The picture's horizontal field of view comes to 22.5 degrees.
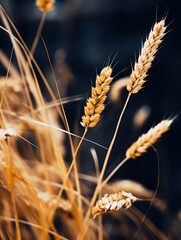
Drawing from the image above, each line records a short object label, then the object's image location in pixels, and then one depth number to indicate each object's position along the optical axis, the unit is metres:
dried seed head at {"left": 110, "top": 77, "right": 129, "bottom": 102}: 0.87
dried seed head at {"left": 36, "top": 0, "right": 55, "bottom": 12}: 0.70
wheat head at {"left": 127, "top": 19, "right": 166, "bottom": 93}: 0.58
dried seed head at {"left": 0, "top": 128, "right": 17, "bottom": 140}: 0.53
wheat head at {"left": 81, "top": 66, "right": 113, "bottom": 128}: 0.57
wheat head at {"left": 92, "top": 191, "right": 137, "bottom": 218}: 0.56
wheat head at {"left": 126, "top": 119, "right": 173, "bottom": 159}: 0.63
